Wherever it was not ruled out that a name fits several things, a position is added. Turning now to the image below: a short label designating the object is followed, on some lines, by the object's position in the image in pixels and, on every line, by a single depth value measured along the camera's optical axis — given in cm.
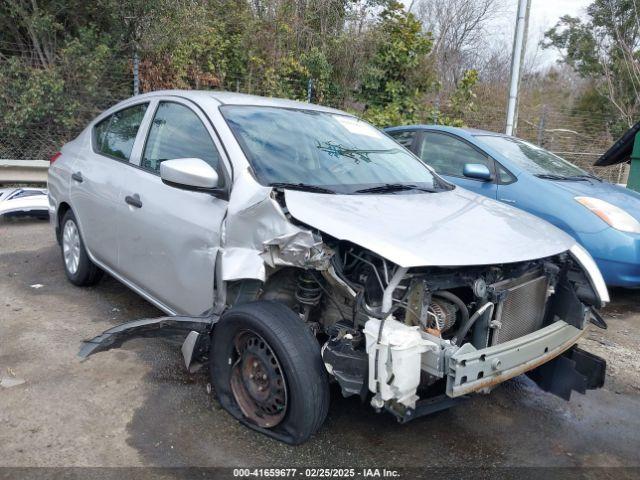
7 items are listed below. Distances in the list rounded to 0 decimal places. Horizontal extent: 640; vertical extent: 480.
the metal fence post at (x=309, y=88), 1163
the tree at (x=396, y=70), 1176
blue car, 462
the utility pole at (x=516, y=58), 991
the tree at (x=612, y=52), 2055
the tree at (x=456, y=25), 2483
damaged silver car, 239
